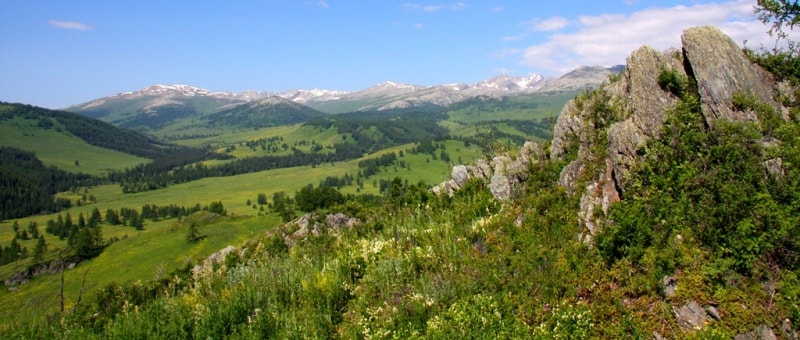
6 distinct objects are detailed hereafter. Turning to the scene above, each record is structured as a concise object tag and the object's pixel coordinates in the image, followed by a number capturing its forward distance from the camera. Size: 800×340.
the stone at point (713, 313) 14.58
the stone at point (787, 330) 13.53
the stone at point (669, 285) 15.62
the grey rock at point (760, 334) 13.80
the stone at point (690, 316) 14.73
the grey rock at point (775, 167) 17.74
